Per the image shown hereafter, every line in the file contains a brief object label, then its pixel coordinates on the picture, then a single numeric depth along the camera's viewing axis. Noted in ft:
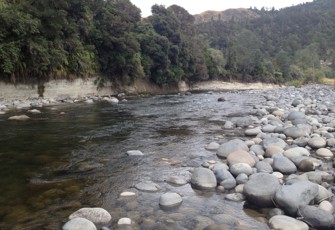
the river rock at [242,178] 17.29
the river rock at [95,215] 12.96
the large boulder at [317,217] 12.61
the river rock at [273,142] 24.44
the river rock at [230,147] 23.17
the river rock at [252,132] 31.15
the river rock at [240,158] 20.22
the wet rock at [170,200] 14.83
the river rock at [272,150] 22.63
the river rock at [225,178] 17.15
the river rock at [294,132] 28.48
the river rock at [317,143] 24.58
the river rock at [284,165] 19.15
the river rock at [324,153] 22.64
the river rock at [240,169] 18.42
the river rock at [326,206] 13.76
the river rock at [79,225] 12.06
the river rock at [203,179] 17.15
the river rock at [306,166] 19.42
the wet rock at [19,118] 40.93
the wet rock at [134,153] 23.65
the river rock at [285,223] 12.48
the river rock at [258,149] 23.41
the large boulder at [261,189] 14.78
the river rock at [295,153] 21.62
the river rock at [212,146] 25.38
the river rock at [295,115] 37.57
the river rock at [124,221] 12.88
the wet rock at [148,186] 16.74
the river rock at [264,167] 19.08
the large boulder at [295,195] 13.87
